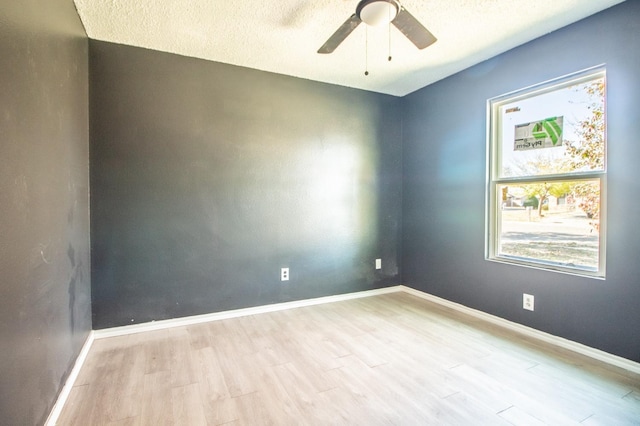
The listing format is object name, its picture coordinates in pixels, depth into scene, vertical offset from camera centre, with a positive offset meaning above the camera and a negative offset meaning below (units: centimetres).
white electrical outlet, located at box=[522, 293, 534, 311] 254 -84
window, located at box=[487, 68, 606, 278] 223 +24
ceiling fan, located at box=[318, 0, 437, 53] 165 +111
